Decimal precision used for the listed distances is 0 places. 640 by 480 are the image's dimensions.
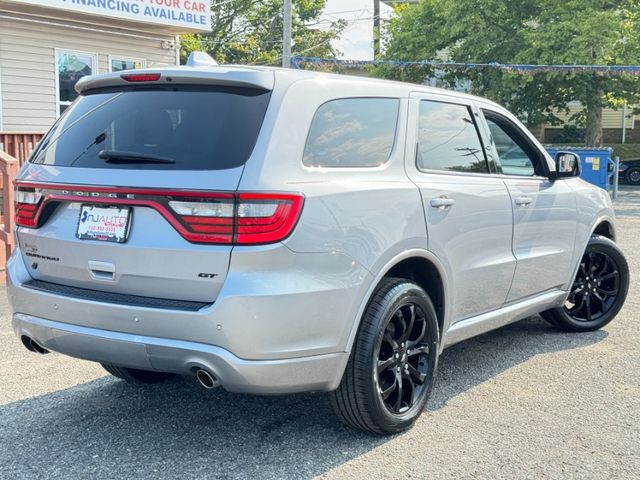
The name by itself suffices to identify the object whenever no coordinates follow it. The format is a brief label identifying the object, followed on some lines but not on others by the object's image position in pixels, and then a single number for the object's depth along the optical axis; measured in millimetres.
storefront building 12562
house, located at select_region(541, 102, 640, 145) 34719
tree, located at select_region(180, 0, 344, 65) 40688
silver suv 3064
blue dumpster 16609
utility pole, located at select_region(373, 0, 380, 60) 29311
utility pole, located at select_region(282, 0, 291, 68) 20684
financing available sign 12562
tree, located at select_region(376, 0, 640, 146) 21938
